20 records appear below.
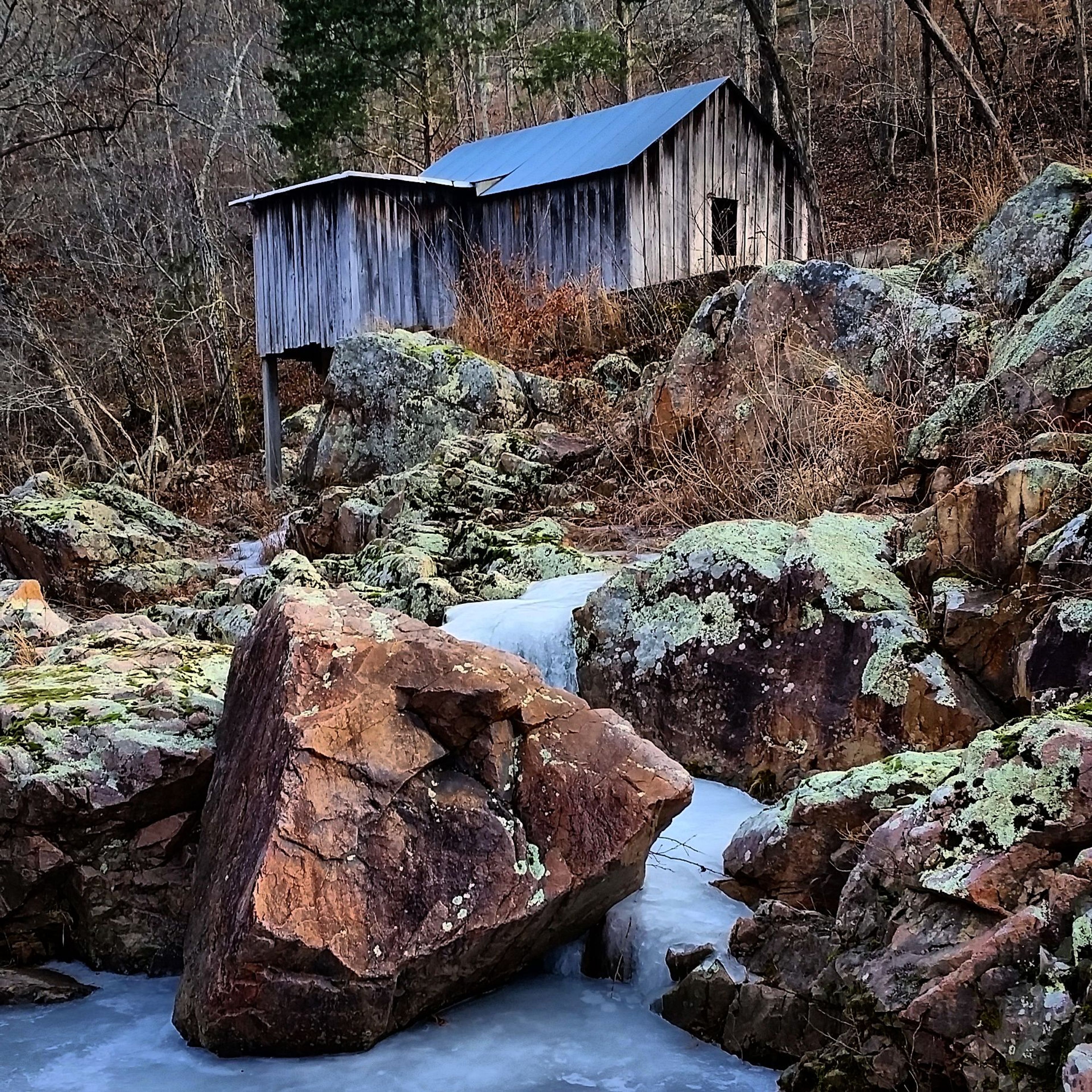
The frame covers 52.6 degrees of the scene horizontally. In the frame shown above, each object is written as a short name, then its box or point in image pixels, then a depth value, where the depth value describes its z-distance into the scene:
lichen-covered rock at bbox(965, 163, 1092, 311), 7.76
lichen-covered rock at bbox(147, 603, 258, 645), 7.07
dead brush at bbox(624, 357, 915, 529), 7.02
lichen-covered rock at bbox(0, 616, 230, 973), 3.95
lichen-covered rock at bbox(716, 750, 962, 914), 3.41
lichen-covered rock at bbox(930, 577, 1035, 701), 4.54
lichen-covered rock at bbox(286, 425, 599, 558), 8.80
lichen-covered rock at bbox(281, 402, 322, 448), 18.69
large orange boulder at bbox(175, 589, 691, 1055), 3.23
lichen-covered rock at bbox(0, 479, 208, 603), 10.23
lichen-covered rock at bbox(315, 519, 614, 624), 6.93
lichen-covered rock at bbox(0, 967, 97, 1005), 3.69
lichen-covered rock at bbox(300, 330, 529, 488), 10.86
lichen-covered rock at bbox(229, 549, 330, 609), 7.60
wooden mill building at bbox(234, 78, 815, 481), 15.77
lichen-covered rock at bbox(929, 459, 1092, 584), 4.72
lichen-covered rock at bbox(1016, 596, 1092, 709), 3.91
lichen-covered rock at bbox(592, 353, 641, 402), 11.10
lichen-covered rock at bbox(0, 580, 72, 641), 6.68
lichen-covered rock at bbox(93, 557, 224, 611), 9.88
